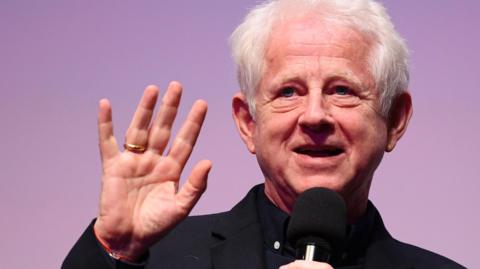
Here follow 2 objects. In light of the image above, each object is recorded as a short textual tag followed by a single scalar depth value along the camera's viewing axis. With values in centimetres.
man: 539
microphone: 484
